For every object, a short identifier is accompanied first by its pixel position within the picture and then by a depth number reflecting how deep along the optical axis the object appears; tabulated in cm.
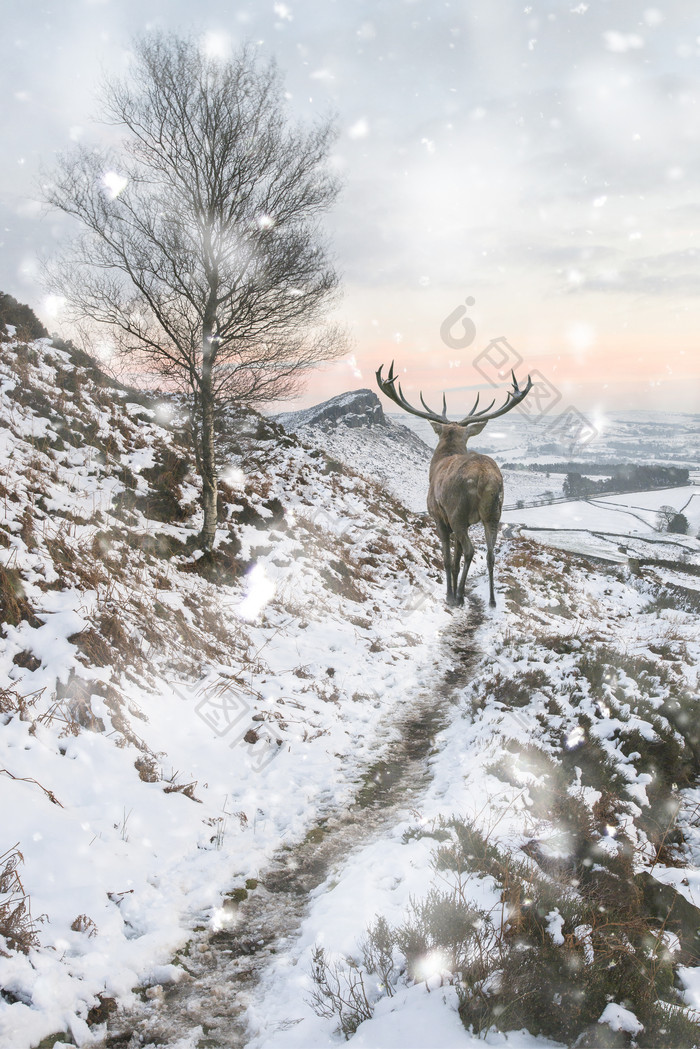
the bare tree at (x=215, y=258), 782
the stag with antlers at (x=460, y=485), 808
